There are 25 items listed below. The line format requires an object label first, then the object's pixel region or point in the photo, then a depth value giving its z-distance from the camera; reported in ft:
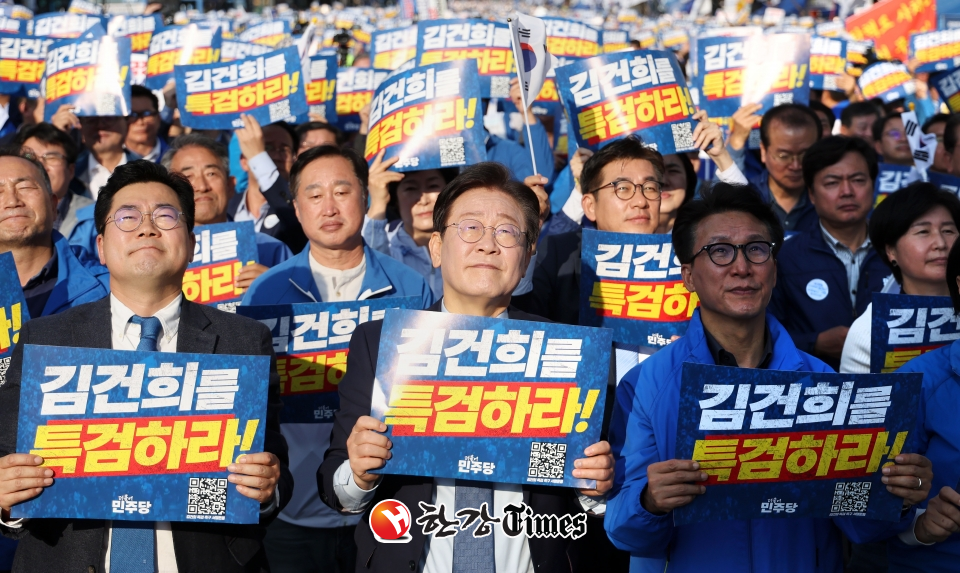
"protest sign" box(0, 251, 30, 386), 12.47
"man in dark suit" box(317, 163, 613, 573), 10.35
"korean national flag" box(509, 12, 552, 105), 19.92
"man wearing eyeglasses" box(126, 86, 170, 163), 27.35
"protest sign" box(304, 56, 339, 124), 29.99
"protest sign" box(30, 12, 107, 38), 38.63
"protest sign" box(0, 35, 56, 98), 31.27
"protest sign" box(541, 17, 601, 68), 33.99
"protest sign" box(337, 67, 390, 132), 32.71
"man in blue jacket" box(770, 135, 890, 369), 17.48
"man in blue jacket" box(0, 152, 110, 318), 14.46
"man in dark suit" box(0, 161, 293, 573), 10.36
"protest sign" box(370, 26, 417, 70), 34.83
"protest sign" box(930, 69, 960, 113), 31.27
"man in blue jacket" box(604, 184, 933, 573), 10.07
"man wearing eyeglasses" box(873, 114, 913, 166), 28.91
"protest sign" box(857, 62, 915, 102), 36.52
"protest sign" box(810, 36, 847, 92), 34.86
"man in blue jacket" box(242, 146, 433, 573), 14.80
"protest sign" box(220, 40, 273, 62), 31.58
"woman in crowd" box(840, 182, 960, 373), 14.62
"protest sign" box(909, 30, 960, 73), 37.83
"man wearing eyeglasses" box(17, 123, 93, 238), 20.98
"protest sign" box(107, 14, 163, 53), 36.81
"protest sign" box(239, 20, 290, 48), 46.09
